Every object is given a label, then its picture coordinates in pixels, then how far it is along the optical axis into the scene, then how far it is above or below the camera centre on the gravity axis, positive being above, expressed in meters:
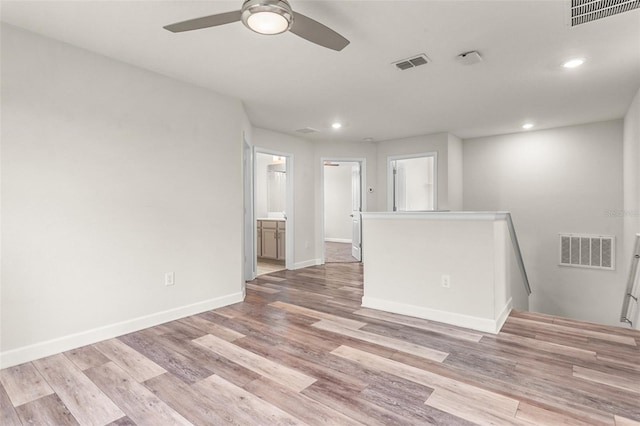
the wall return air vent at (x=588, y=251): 4.95 -0.65
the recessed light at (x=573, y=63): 2.89 +1.32
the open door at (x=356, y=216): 6.84 -0.14
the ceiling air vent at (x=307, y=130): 5.35 +1.34
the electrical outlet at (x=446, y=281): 3.15 -0.69
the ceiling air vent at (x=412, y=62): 2.86 +1.33
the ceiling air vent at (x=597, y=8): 2.07 +1.30
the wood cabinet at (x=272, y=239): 6.32 -0.58
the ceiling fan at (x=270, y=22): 1.70 +1.04
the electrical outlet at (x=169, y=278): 3.20 -0.67
